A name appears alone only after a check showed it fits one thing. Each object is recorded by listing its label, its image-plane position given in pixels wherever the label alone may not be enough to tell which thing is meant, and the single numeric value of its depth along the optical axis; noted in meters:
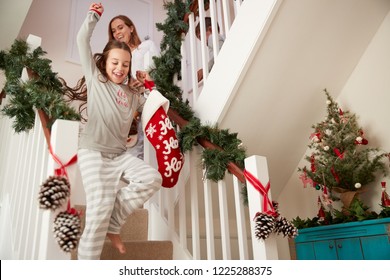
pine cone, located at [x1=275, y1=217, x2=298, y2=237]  1.38
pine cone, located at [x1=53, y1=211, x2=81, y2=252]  1.06
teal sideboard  1.87
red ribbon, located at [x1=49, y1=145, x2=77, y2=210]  1.16
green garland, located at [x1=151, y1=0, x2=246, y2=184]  1.74
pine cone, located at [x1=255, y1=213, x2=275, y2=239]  1.35
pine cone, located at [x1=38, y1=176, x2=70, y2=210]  1.08
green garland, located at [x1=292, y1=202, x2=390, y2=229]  1.96
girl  1.45
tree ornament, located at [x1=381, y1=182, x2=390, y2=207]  2.03
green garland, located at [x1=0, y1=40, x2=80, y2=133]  1.42
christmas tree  2.20
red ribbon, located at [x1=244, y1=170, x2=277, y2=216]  1.42
